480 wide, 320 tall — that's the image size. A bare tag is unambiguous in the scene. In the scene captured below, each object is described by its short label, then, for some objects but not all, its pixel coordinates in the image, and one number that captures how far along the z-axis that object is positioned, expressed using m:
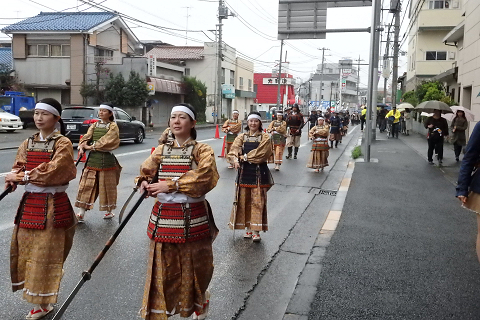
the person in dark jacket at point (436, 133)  15.35
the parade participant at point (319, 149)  14.46
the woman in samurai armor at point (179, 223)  3.63
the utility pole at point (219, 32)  38.22
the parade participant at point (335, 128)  23.59
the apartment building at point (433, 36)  36.92
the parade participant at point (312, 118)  27.78
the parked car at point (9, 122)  23.27
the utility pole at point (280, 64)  53.23
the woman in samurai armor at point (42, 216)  4.12
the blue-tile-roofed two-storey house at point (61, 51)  32.41
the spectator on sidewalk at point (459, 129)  15.26
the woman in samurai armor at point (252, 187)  6.84
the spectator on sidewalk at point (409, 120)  38.96
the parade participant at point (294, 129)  17.61
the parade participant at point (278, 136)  14.97
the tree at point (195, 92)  42.84
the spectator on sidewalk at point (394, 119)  29.31
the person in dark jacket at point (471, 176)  4.43
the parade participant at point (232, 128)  15.30
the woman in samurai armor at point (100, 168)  7.56
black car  18.59
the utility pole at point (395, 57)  27.06
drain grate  10.83
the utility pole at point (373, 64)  15.72
